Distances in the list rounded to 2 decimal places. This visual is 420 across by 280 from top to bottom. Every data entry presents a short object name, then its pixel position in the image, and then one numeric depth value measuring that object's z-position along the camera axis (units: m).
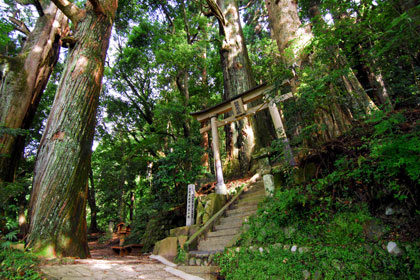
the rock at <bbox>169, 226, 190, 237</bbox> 5.93
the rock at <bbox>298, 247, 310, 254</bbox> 2.82
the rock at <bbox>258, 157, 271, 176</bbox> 7.63
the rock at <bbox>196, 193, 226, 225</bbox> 6.06
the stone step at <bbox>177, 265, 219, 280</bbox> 3.72
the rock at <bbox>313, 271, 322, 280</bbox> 2.55
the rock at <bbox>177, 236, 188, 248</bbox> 5.31
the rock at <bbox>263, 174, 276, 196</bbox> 4.93
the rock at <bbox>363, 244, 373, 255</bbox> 2.34
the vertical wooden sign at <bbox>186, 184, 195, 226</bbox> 6.34
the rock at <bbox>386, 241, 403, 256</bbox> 2.17
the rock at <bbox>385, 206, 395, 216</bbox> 2.53
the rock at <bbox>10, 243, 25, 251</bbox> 3.45
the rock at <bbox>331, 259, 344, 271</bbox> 2.43
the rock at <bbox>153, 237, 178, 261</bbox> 5.41
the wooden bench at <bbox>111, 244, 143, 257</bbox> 7.76
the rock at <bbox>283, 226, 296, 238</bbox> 3.26
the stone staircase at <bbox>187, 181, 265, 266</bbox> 4.28
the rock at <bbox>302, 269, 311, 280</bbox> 2.65
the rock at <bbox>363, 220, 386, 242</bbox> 2.46
